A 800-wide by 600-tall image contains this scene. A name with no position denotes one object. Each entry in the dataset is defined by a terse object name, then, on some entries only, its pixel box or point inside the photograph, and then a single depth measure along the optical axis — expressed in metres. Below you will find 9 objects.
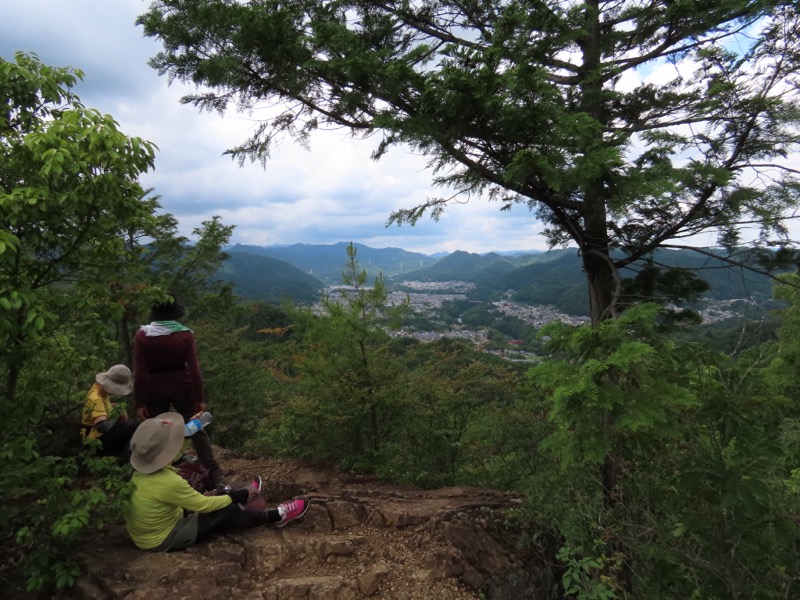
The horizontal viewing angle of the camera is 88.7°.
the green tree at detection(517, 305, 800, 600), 2.17
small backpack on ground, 3.54
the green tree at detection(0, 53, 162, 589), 2.03
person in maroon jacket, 3.25
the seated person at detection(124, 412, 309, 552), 2.73
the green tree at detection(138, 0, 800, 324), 2.97
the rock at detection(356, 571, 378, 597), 2.76
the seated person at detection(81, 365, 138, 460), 3.67
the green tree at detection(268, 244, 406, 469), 5.31
